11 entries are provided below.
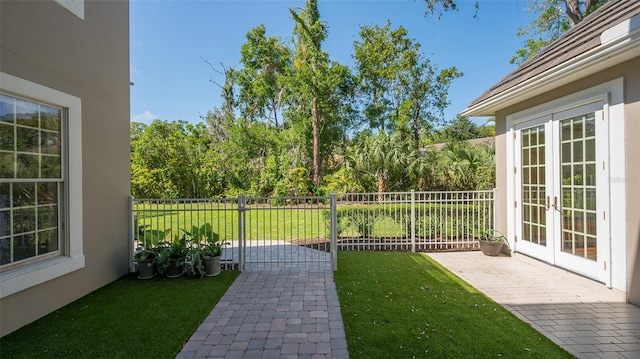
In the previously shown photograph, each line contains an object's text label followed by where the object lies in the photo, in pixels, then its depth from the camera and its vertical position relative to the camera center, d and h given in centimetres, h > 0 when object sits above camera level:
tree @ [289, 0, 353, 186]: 1705 +604
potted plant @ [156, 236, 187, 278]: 524 -136
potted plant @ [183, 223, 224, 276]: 534 -129
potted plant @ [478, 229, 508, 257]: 654 -138
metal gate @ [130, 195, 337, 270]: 559 -162
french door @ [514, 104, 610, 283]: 439 -18
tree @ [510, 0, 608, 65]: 1077 +667
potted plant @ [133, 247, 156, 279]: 519 -140
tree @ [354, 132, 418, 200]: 1178 +80
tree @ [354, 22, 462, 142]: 1630 +572
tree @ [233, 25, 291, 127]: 2141 +814
